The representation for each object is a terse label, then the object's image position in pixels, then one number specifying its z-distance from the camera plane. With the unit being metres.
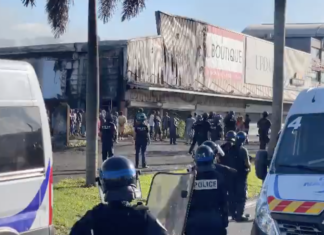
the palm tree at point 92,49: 13.99
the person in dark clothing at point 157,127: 33.97
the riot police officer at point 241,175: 11.17
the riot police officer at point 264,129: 23.02
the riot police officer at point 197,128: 22.66
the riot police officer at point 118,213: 3.75
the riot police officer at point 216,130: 24.05
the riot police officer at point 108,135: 18.56
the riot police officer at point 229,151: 11.05
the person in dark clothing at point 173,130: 32.50
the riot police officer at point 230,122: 26.06
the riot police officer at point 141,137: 19.02
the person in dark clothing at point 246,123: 31.55
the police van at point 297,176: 6.11
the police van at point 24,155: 6.70
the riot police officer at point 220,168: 8.28
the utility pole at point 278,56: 16.95
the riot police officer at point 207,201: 6.80
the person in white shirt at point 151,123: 33.56
